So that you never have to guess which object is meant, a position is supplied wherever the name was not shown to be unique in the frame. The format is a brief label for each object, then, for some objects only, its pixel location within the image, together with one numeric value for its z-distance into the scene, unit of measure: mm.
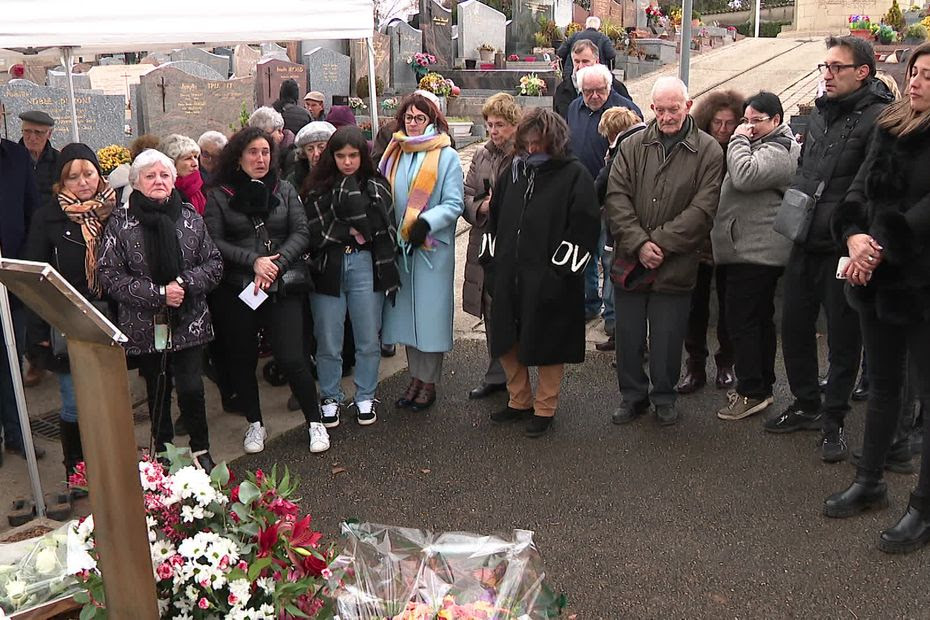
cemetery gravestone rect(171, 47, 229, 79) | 16078
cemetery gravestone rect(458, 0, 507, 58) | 21453
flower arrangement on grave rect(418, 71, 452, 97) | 16391
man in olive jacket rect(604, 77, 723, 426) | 5125
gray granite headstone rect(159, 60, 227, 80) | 13266
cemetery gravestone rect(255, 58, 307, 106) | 14336
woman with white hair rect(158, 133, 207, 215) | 5484
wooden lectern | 1387
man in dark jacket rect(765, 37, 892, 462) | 4516
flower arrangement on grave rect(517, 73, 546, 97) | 16656
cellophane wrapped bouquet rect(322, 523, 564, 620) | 2412
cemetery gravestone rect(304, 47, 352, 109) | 15805
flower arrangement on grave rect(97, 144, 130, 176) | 8108
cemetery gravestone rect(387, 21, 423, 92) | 19266
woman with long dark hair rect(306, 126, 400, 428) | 5406
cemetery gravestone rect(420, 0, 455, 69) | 20844
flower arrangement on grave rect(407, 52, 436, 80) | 19047
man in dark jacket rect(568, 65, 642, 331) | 6648
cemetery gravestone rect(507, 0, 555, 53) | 24156
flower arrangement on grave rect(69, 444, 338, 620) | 2131
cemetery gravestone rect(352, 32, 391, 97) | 17188
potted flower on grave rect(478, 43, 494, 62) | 21391
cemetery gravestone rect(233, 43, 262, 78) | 16109
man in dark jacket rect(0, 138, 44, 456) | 5227
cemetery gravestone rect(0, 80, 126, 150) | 10828
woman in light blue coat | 5551
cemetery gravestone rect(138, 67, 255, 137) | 11492
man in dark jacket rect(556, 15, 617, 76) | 11795
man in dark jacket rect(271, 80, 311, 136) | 7926
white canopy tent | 4520
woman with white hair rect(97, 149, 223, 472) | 4551
